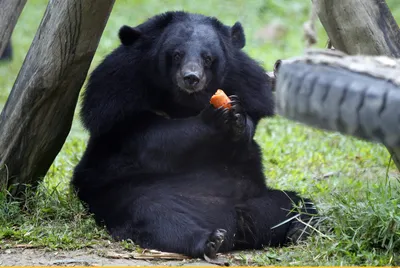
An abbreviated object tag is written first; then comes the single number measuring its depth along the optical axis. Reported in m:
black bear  9.24
